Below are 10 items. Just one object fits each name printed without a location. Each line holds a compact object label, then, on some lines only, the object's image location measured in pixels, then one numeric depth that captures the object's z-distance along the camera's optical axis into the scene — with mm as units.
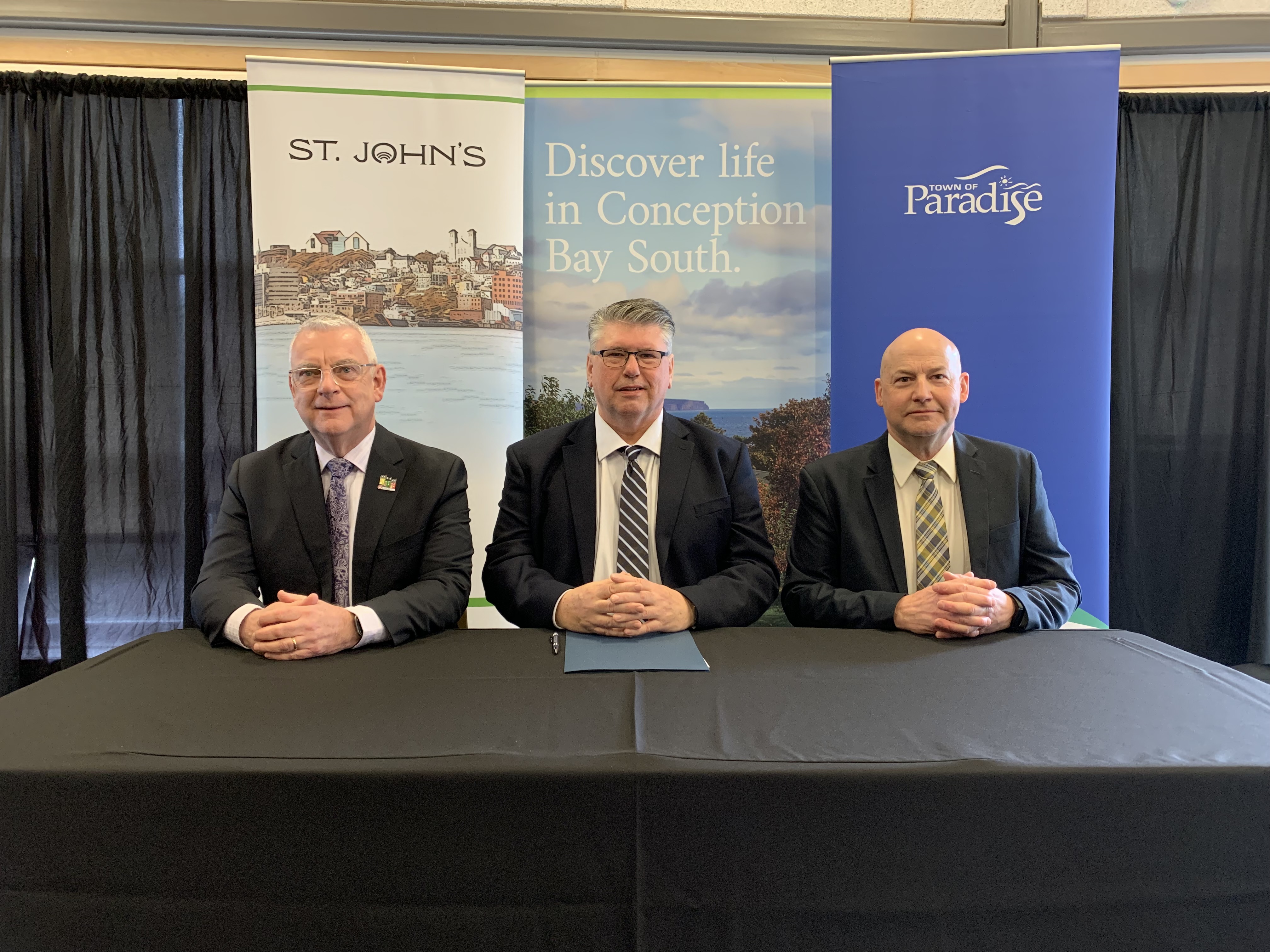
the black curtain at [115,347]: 3121
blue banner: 2719
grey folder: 1295
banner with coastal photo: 3207
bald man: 1875
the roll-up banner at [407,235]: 2912
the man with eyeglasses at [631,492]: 1981
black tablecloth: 899
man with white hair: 1827
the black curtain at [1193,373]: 3289
